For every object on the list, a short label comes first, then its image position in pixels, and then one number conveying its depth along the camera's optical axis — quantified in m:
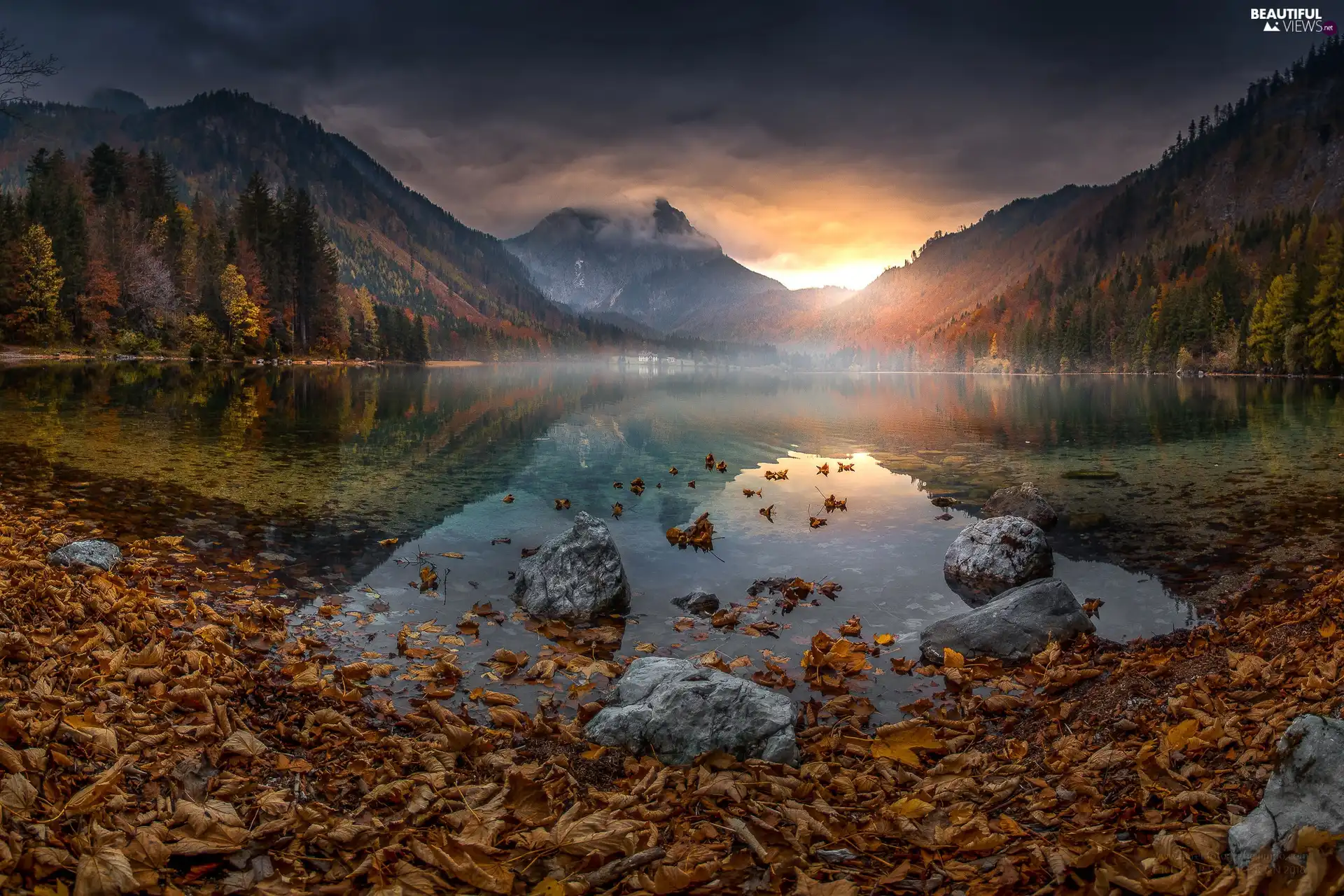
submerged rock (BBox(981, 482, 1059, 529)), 19.39
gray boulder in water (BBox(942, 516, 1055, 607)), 14.63
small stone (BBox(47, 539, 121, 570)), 11.23
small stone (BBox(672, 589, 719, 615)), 13.09
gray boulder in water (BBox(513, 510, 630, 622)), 12.52
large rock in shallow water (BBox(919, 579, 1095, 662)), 10.93
